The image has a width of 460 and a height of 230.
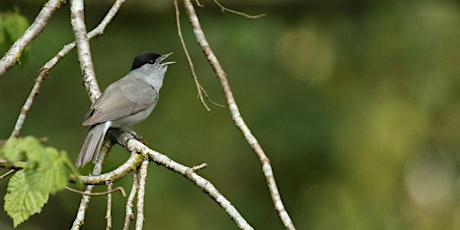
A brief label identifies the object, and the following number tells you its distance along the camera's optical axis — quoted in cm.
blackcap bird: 965
